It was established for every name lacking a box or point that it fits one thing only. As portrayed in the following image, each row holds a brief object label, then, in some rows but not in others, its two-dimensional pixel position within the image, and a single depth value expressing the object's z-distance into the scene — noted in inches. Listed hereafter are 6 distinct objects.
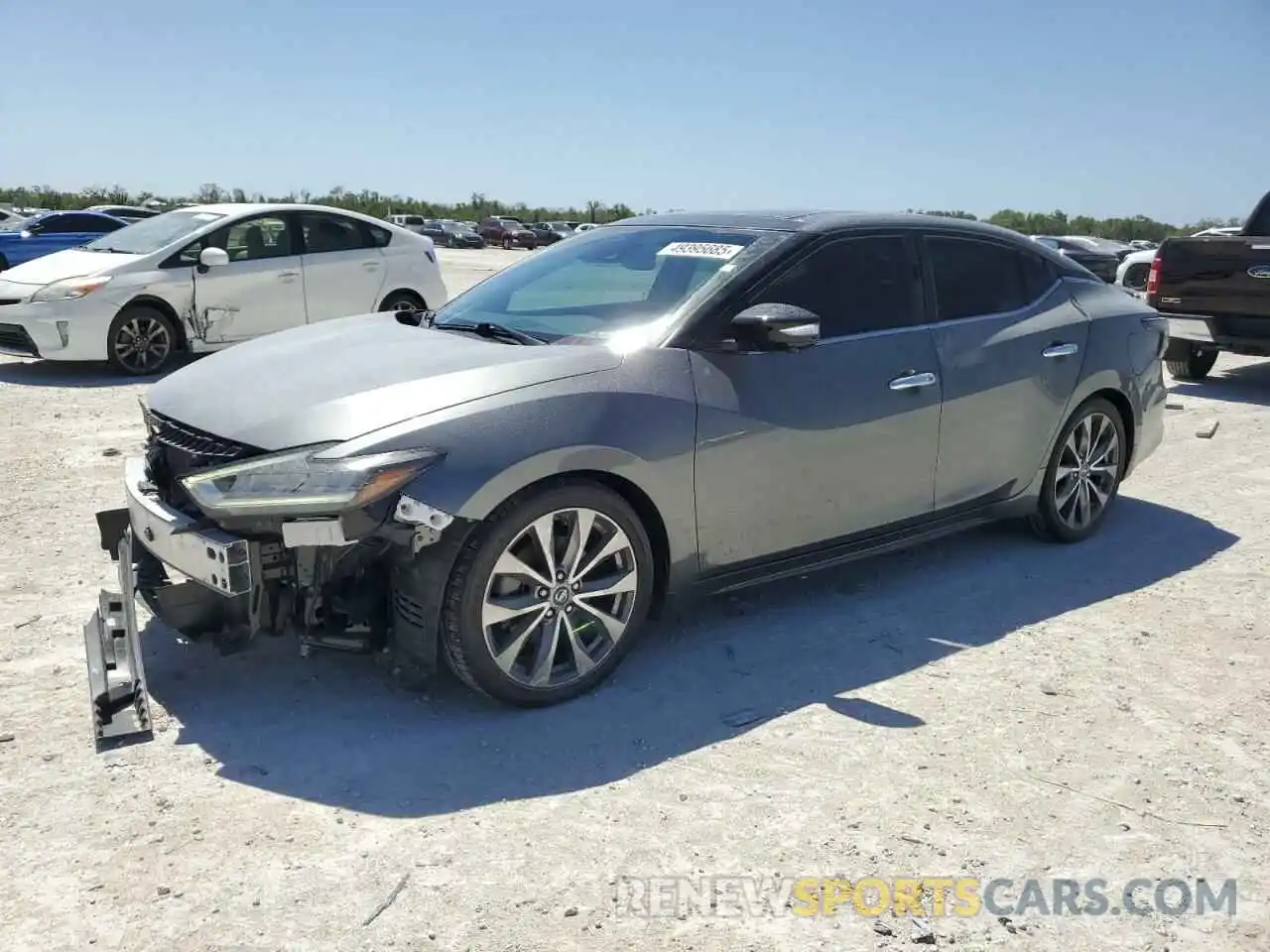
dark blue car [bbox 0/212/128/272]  692.7
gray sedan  135.5
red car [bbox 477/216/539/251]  2188.7
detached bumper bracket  136.3
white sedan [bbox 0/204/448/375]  375.6
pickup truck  376.2
